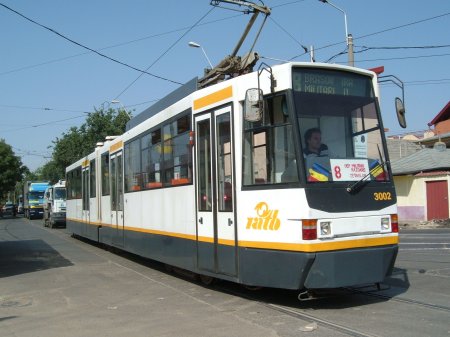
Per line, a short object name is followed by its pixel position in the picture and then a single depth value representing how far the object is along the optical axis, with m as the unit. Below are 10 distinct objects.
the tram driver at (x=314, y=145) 7.20
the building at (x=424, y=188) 29.34
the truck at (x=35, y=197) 51.62
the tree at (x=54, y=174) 49.41
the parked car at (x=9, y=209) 65.71
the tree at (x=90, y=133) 40.59
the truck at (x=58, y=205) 33.03
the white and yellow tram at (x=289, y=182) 7.04
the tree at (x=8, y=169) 68.06
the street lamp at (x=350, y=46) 20.74
